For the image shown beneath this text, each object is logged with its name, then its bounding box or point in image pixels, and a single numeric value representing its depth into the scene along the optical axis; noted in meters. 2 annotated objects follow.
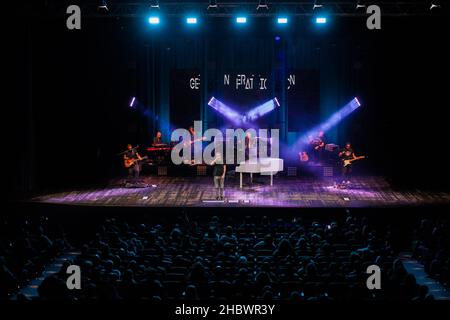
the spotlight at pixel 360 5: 15.41
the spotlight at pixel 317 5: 15.48
